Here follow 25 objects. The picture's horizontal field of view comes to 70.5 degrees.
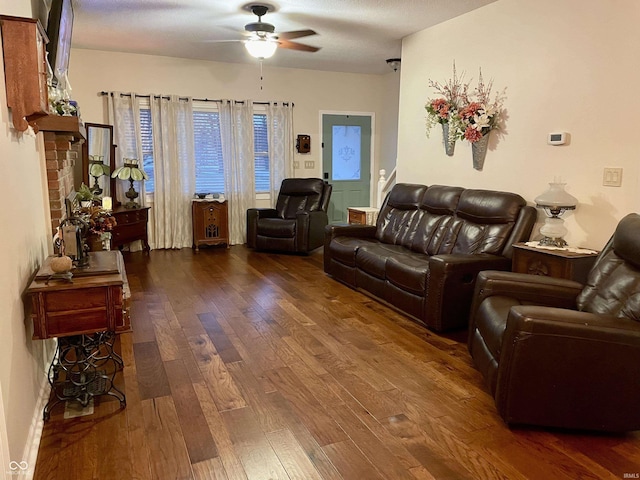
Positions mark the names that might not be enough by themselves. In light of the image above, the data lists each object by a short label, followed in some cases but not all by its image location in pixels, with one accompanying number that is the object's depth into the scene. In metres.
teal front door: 7.48
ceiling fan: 4.23
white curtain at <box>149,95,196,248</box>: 6.27
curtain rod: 5.97
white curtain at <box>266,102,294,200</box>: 6.94
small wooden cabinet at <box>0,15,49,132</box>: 1.85
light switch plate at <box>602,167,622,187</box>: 3.07
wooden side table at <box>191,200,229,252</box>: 6.38
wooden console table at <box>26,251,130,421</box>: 2.04
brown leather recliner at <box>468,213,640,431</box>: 2.01
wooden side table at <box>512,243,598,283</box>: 3.01
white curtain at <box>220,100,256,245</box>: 6.66
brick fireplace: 2.66
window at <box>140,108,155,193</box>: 6.23
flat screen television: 2.84
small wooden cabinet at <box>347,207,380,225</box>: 5.69
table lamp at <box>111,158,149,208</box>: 5.83
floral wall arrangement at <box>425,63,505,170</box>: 4.04
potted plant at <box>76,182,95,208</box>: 2.76
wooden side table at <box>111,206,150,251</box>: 5.59
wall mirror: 5.54
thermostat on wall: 3.41
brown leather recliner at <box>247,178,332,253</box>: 6.05
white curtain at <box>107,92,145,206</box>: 6.01
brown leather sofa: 3.36
